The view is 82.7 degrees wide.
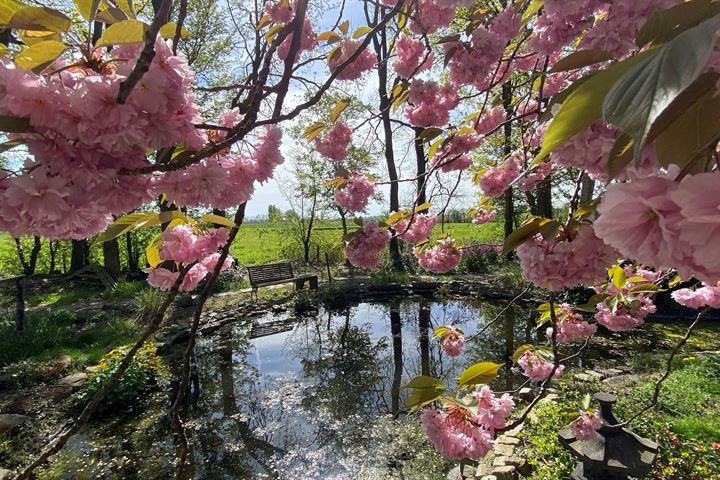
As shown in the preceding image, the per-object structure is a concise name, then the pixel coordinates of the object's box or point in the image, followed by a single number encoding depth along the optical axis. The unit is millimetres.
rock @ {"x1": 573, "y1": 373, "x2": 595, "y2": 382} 4602
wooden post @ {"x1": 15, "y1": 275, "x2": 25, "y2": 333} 5825
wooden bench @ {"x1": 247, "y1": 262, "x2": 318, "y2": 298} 9711
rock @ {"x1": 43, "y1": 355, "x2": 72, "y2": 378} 4938
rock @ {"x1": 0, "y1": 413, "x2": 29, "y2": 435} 3878
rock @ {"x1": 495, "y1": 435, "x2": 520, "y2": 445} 3404
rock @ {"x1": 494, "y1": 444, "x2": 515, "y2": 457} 3226
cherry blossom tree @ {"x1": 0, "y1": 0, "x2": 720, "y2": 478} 343
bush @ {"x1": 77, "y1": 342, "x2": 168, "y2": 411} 4438
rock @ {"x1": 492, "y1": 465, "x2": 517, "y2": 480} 2949
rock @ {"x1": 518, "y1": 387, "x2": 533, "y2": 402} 4366
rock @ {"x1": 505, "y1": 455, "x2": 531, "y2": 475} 3082
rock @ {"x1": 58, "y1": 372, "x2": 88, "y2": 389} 4738
